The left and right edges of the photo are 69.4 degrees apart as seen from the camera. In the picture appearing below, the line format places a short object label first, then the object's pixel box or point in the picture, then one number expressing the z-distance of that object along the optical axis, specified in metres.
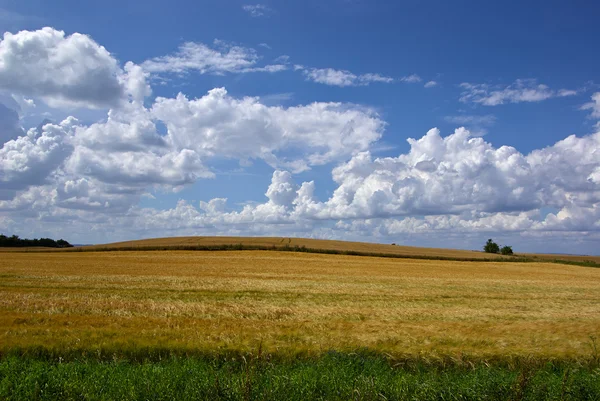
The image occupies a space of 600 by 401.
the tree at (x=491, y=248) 116.50
